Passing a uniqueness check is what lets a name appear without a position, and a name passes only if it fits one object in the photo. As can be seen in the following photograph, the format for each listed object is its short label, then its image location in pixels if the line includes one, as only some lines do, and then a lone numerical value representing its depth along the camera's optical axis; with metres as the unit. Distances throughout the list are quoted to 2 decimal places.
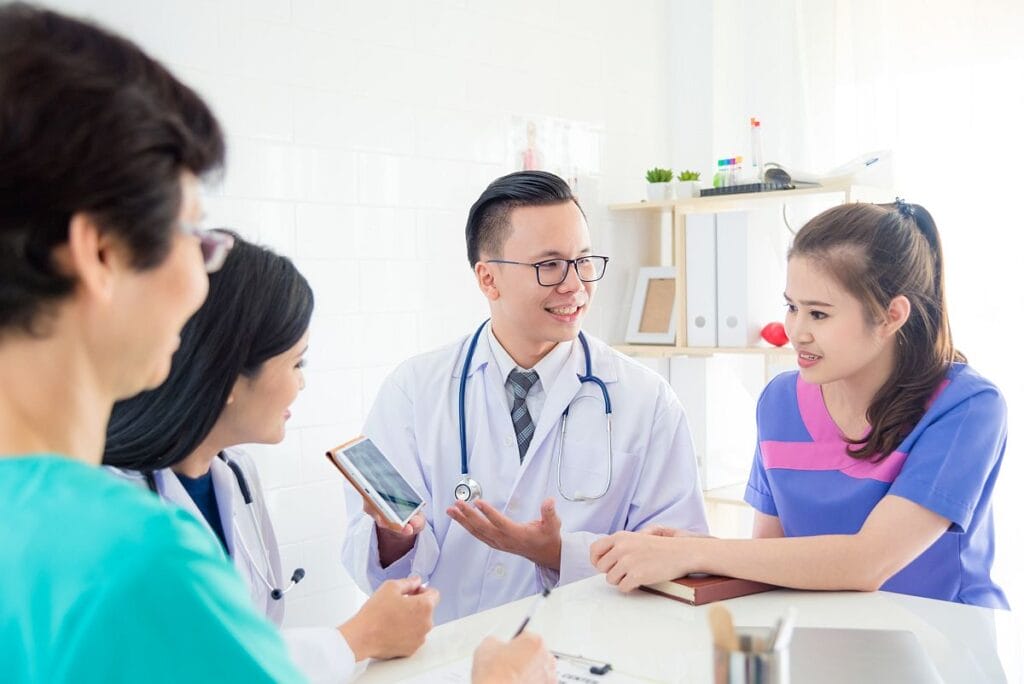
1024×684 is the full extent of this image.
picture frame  3.62
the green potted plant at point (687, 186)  3.49
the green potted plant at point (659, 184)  3.55
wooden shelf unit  3.28
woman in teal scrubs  0.60
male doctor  2.06
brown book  1.51
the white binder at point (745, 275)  3.31
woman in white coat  1.32
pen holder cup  0.70
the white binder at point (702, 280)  3.37
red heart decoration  3.31
